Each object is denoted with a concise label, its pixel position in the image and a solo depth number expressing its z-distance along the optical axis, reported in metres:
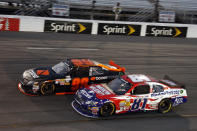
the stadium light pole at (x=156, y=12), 24.88
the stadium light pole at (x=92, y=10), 23.63
